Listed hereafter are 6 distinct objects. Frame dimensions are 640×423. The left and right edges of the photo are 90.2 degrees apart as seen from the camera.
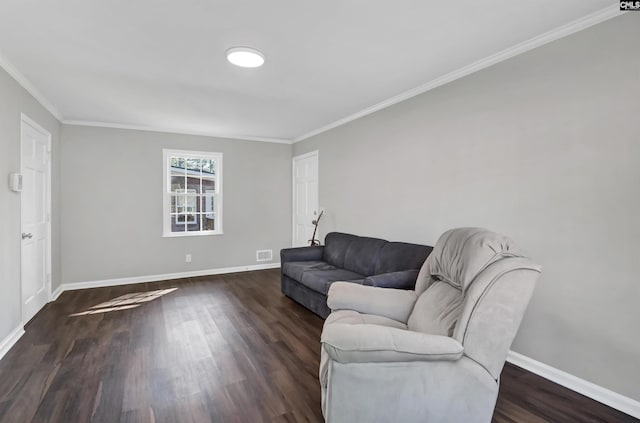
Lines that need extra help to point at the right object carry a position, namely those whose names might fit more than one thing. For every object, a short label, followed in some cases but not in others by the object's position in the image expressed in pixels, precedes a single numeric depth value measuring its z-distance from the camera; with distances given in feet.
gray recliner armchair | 4.73
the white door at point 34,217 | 10.80
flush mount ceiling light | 8.14
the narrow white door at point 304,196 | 18.22
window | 17.35
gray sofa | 9.77
